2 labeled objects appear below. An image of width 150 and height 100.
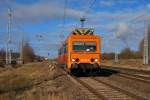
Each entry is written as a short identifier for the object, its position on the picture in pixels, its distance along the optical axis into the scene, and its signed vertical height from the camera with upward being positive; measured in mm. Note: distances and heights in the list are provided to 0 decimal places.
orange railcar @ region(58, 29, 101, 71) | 27934 +515
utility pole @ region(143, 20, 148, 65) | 60309 +1580
